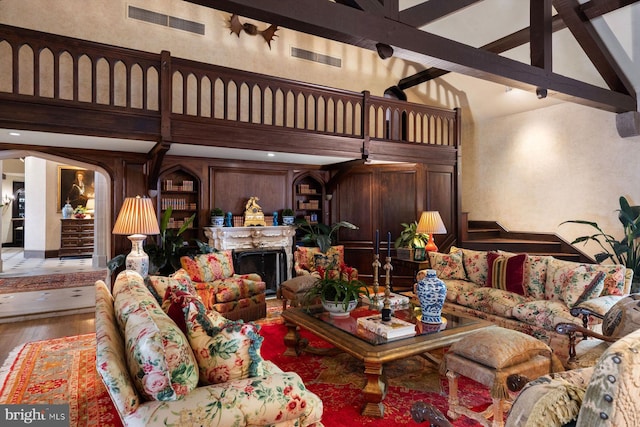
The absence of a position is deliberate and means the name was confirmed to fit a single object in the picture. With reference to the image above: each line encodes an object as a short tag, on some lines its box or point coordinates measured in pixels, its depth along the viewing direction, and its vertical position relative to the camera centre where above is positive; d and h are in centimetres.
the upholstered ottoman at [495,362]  217 -91
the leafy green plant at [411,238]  623 -39
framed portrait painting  994 +80
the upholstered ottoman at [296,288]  442 -88
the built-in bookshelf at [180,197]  586 +28
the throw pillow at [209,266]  447 -63
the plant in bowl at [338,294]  322 -69
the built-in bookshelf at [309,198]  699 +33
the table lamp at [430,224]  562 -14
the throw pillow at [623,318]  239 -67
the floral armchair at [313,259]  539 -65
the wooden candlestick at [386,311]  296 -76
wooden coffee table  246 -90
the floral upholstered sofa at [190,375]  148 -68
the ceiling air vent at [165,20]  574 +309
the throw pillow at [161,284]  300 -58
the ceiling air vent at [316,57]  703 +303
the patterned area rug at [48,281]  616 -118
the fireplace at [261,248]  588 -54
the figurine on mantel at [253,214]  617 +2
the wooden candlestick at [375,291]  341 -71
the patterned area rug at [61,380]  251 -129
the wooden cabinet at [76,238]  981 -60
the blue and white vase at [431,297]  303 -66
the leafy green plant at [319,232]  629 -30
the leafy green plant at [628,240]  479 -32
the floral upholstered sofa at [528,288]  339 -74
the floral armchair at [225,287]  431 -86
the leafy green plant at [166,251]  501 -49
